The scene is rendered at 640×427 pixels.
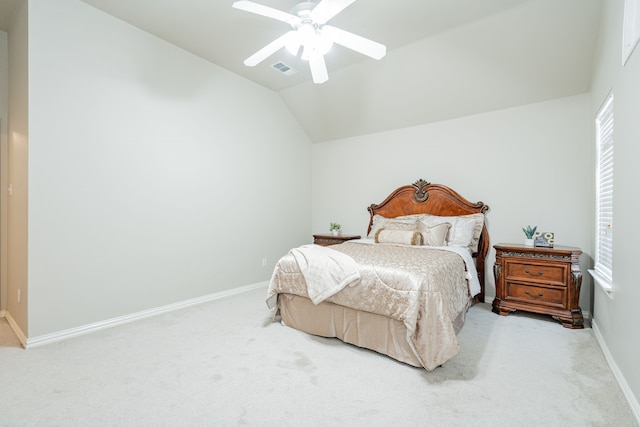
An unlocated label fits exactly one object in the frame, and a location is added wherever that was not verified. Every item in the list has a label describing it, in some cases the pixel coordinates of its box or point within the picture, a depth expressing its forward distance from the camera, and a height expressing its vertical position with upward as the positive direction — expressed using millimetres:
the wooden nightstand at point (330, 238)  4641 -419
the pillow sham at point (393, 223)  3930 -142
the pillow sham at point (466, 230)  3605 -204
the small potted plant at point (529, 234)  3350 -227
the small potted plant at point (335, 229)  4934 -280
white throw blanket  2475 -509
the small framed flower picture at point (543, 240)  3211 -276
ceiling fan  2150 +1390
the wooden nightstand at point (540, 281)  2902 -683
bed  2098 -613
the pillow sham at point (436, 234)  3587 -254
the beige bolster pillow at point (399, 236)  3639 -295
